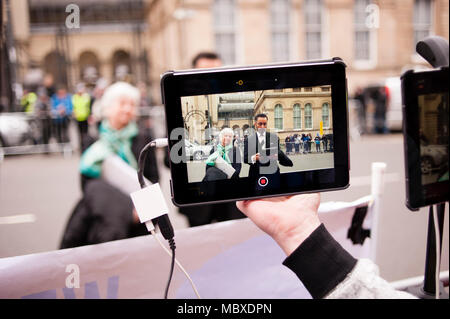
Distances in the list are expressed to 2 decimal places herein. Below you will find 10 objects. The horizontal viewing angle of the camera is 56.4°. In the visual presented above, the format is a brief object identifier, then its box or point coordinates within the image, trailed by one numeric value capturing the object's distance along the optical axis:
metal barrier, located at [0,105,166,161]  6.23
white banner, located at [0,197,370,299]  1.07
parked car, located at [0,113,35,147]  5.93
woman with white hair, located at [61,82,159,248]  1.27
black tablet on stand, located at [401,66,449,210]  0.91
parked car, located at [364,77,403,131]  3.42
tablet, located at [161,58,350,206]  0.84
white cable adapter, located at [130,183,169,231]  0.98
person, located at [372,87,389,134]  3.90
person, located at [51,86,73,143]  8.08
